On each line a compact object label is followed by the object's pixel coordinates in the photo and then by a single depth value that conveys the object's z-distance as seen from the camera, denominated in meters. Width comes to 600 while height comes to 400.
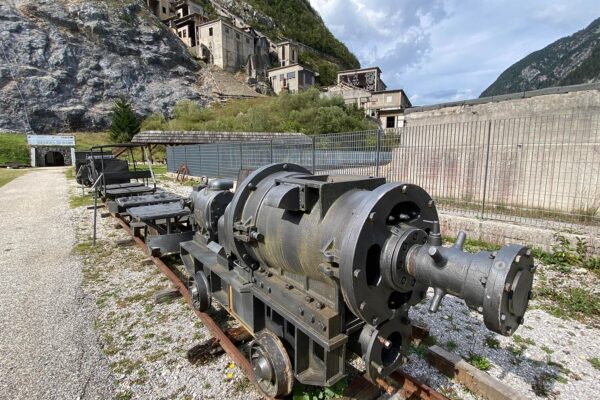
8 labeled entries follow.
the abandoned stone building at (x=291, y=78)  73.81
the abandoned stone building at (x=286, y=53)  89.44
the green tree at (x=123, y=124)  45.22
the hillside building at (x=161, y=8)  79.62
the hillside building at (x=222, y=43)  72.12
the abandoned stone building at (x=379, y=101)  52.59
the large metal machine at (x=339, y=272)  1.57
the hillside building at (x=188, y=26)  75.31
